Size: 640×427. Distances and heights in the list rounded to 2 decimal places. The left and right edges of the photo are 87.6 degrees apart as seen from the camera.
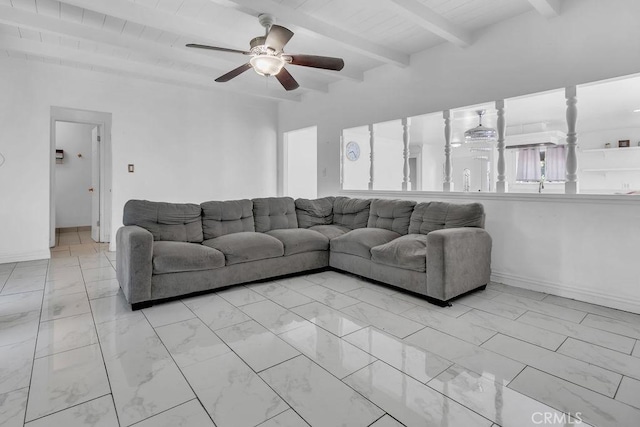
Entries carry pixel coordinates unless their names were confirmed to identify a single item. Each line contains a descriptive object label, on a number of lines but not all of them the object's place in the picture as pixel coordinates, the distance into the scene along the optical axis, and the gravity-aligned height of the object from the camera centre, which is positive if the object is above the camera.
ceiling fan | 2.63 +1.32
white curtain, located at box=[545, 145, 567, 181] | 6.97 +0.93
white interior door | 5.73 +0.38
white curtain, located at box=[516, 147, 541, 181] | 7.20 +0.95
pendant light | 5.18 +1.15
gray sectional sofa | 2.76 -0.37
